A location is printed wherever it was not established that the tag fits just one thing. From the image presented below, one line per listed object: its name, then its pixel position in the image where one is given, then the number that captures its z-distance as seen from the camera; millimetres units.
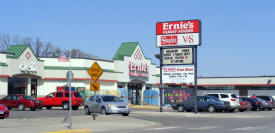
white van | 38062
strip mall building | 44766
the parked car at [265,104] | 44312
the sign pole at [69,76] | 18562
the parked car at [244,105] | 39978
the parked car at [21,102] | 35781
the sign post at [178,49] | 34719
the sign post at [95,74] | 22750
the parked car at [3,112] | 23844
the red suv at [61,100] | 38891
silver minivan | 29281
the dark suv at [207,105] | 36812
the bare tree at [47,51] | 95438
